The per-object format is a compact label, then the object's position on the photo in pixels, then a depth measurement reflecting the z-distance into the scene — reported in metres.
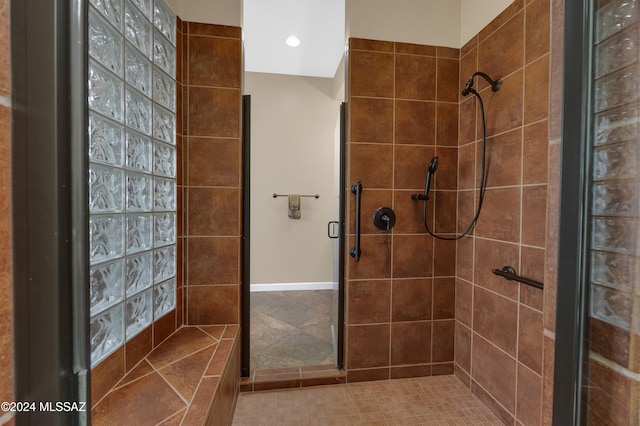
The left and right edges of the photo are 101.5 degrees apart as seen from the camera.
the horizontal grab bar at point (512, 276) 1.11
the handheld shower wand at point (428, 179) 1.48
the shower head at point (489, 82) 1.33
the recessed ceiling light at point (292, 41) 2.43
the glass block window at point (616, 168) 0.35
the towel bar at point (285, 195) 3.13
